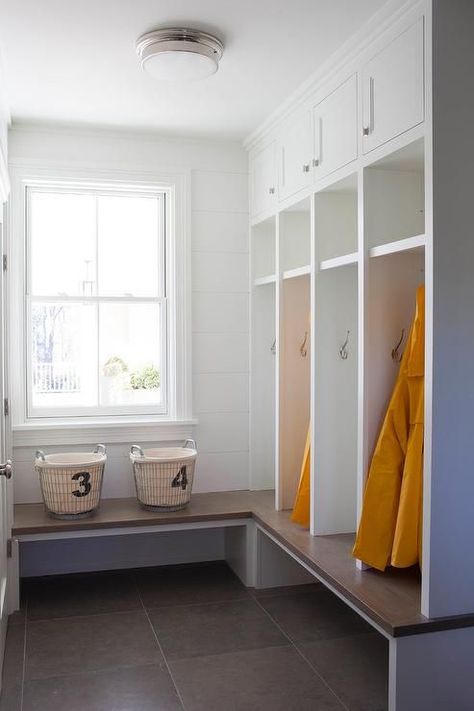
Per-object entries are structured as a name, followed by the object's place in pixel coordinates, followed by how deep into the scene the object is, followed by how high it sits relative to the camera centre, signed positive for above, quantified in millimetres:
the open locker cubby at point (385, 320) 3000 +143
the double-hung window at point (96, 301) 4277 +326
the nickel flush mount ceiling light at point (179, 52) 2904 +1251
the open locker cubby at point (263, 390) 4492 -220
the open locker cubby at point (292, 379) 3982 -135
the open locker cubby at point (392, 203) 2961 +631
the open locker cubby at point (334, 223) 3453 +631
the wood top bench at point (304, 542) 2521 -886
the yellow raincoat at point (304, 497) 3664 -725
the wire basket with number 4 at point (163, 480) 3930 -687
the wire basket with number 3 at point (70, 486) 3766 -688
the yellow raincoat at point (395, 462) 2838 -431
